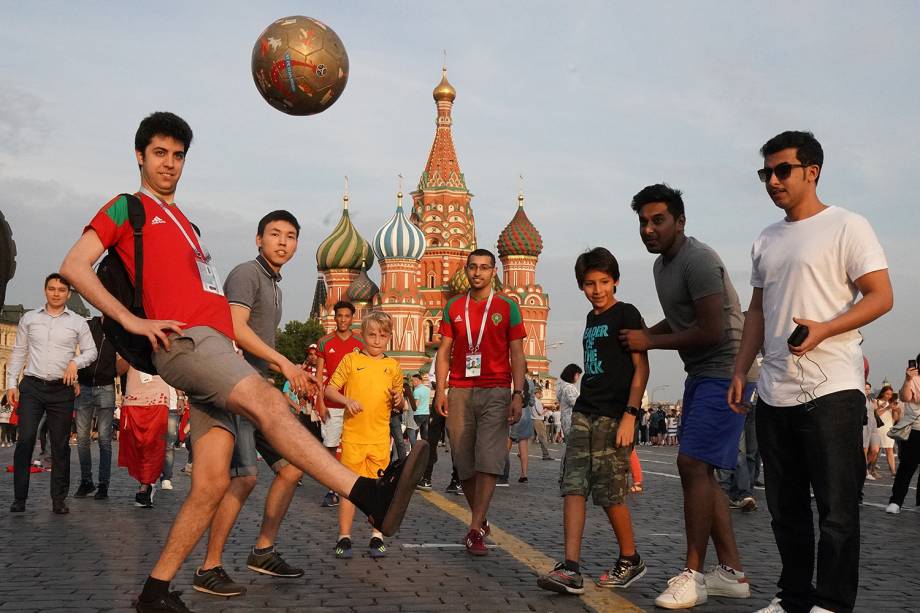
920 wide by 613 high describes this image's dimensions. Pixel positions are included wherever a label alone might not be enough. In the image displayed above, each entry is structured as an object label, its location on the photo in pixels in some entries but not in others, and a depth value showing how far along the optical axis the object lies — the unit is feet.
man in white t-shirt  13.67
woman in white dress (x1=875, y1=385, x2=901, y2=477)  59.00
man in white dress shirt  29.68
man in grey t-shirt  17.34
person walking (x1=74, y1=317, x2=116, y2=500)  34.50
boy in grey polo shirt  17.44
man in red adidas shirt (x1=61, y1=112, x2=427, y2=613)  13.32
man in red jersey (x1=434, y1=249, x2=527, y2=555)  23.80
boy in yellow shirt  22.68
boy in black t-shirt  18.17
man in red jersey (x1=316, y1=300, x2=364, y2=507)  31.83
